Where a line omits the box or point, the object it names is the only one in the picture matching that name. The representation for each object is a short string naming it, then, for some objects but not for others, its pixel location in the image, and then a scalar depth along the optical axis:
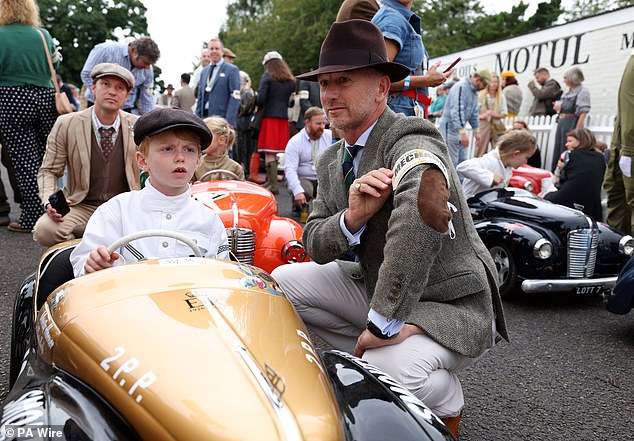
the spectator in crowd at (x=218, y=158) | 5.26
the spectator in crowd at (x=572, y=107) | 9.48
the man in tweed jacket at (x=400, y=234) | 2.08
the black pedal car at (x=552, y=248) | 4.85
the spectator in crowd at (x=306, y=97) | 9.48
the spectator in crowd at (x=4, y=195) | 7.02
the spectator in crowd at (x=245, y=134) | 11.63
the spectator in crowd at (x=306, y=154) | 7.04
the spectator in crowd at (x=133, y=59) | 6.16
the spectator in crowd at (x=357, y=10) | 3.94
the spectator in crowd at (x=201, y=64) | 9.85
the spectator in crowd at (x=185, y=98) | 11.55
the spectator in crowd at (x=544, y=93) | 11.92
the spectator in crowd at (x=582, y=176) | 6.42
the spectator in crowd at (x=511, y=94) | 11.81
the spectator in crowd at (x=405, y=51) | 3.83
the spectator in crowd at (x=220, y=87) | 8.14
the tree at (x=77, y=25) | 40.53
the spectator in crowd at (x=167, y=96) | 18.32
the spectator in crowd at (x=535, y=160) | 10.07
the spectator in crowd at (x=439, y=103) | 12.16
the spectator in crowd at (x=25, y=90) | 5.85
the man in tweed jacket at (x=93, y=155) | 4.15
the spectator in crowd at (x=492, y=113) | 10.22
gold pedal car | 1.36
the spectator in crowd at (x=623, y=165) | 5.48
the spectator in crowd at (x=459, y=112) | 7.81
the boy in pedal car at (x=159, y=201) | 2.48
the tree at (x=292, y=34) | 36.19
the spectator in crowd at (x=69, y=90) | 11.78
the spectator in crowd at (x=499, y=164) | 5.62
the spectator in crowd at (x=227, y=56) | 9.65
